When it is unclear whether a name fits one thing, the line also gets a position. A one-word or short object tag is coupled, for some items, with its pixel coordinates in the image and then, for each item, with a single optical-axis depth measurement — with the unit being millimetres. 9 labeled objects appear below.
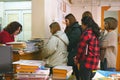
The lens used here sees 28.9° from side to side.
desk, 3285
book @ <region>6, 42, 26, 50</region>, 3200
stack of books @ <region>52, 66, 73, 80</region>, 2955
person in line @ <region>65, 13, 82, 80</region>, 3959
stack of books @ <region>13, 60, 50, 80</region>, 2547
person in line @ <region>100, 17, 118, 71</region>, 3695
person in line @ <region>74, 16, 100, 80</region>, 3455
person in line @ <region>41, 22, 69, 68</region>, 3764
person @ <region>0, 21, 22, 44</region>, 3545
